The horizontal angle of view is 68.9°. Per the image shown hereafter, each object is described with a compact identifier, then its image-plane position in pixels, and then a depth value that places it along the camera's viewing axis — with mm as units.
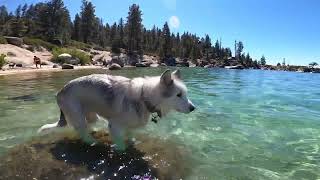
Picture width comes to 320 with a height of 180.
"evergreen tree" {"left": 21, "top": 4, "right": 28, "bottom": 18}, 100762
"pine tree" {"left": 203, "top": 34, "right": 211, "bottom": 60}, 115976
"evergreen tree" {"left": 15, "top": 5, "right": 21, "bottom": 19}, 104161
